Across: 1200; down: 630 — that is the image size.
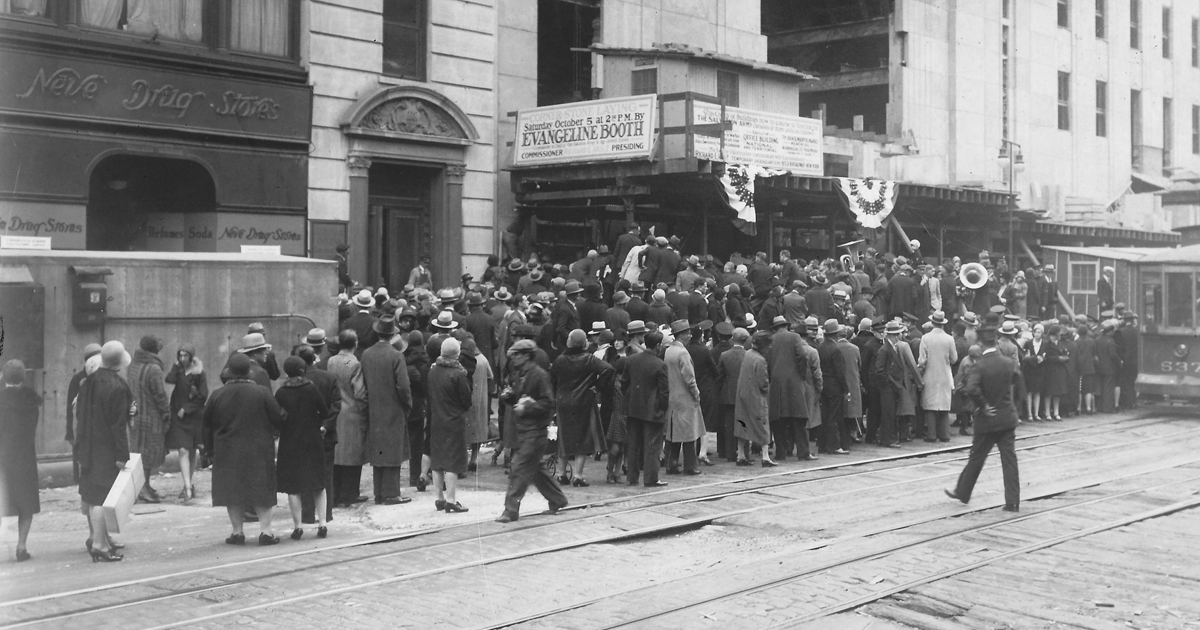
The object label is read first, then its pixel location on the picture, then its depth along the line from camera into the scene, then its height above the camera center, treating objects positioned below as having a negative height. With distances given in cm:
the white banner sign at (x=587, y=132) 2280 +402
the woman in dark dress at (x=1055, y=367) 2234 -56
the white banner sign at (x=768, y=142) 2302 +394
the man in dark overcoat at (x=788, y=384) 1664 -67
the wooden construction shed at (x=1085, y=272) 2984 +169
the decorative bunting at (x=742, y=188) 2311 +286
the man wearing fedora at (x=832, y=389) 1750 -77
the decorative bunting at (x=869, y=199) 2609 +301
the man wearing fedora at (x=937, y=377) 1917 -65
